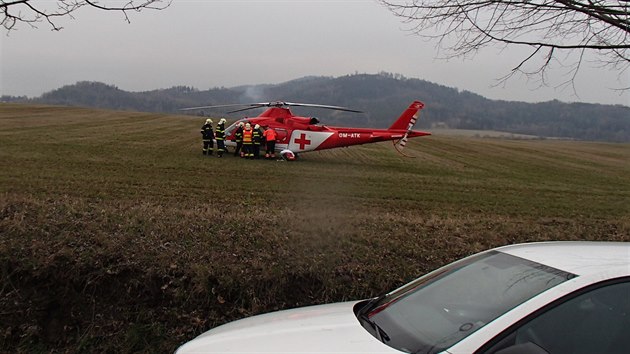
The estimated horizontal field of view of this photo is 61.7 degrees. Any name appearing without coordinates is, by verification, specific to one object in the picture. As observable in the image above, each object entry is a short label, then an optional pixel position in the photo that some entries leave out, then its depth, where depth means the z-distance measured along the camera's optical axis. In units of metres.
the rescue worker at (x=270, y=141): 20.88
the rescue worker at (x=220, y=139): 21.25
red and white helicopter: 21.39
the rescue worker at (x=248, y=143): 20.50
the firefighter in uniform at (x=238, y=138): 21.28
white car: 2.60
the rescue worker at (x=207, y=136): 21.28
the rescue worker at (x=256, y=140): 20.44
